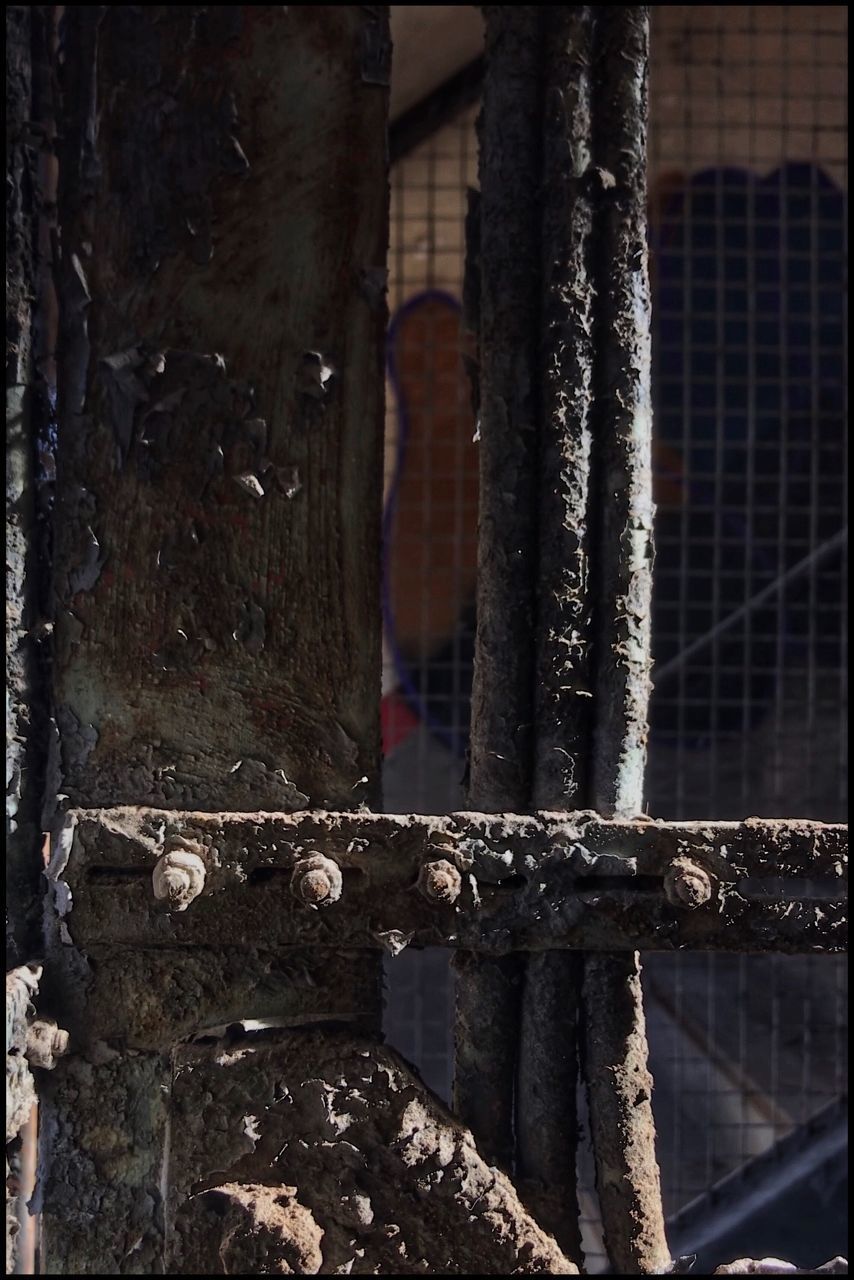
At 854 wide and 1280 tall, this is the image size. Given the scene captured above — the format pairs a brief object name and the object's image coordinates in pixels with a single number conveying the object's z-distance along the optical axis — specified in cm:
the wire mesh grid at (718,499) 259
